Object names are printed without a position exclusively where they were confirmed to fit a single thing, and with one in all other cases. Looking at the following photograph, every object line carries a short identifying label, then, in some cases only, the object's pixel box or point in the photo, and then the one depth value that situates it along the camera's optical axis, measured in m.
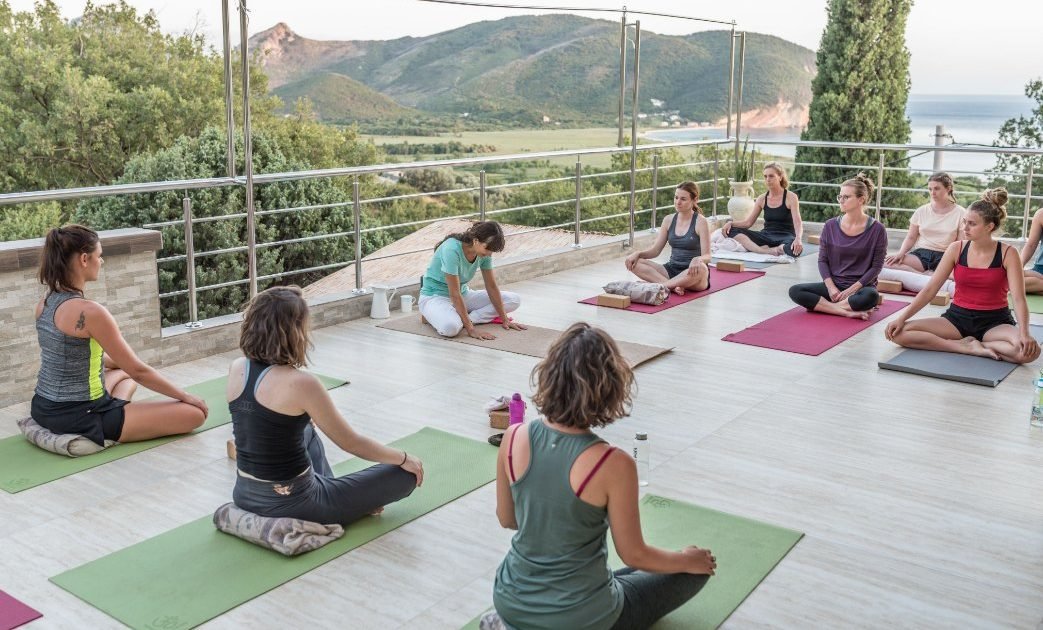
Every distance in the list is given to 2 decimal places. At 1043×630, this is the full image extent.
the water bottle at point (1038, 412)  4.18
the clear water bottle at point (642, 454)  3.62
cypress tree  13.87
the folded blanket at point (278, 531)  2.95
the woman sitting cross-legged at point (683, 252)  6.78
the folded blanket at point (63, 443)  3.72
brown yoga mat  5.25
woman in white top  6.91
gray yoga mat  4.83
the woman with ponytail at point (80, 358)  3.59
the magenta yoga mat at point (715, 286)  6.45
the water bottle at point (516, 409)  3.97
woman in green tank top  2.10
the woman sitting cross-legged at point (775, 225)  7.89
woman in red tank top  4.94
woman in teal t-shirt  5.45
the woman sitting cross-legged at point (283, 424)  2.82
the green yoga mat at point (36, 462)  3.50
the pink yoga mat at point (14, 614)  2.58
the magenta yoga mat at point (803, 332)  5.53
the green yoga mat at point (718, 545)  2.66
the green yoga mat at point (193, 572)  2.65
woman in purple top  6.16
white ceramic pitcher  6.09
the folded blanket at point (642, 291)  6.48
